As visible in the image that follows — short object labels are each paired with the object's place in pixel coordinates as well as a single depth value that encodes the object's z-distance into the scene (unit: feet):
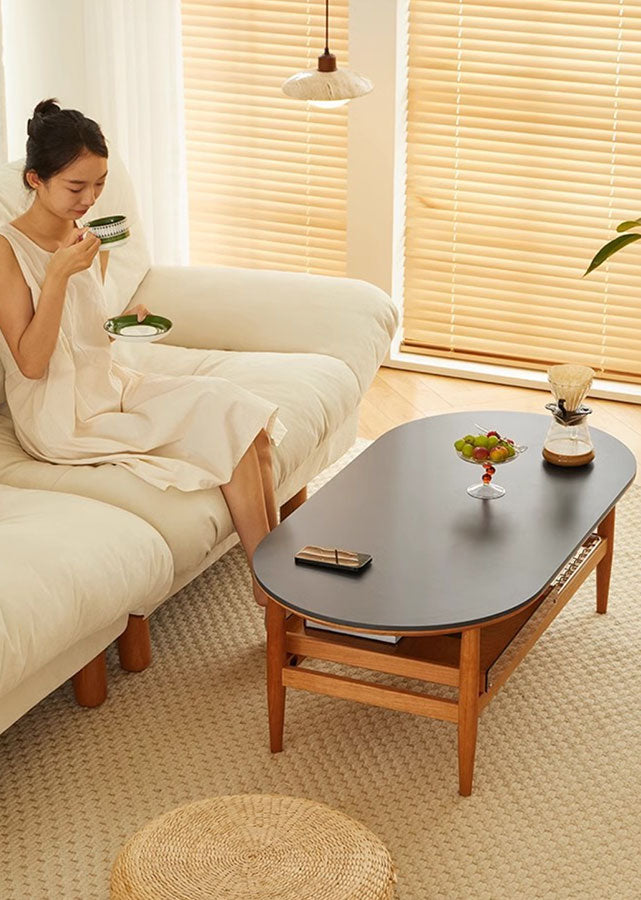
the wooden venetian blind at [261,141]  15.26
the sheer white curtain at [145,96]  14.85
